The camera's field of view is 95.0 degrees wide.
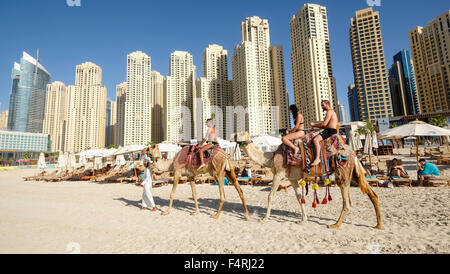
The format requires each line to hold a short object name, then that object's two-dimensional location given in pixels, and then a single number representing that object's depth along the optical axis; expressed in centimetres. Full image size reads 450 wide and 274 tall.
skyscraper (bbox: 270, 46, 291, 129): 9582
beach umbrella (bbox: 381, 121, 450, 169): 1024
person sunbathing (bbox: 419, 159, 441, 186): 980
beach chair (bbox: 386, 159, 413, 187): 987
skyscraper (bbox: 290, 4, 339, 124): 8844
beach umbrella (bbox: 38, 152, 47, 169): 3112
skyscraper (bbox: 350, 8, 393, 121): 10388
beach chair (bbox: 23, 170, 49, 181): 2192
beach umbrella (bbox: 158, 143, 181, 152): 1797
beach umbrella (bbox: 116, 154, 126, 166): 2520
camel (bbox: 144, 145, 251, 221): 666
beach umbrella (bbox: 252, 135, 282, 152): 1426
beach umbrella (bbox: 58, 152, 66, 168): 2992
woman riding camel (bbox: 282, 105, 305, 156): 555
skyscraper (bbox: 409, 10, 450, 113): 9860
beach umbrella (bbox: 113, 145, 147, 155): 1733
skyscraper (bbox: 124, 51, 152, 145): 10981
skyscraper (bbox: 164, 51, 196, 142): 10906
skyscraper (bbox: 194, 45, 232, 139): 9906
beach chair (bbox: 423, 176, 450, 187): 938
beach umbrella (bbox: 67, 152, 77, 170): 2906
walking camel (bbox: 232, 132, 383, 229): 514
